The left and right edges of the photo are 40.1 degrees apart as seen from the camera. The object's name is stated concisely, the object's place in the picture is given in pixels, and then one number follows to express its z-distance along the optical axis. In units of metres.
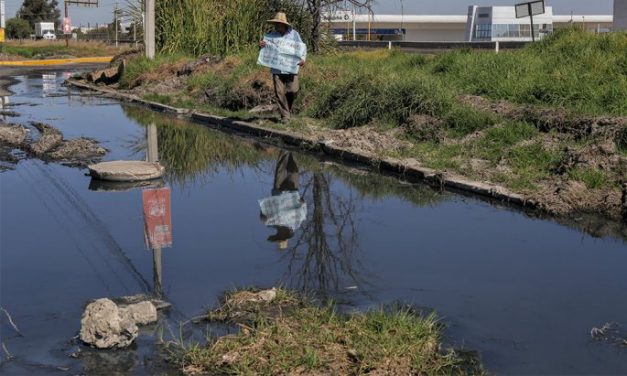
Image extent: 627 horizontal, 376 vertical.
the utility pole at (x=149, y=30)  27.11
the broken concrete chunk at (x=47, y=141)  12.75
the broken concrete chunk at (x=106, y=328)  5.12
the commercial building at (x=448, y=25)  65.06
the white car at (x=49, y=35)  89.00
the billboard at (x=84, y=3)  55.01
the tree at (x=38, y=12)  106.94
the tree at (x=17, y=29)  96.81
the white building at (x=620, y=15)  33.03
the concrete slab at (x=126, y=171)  10.49
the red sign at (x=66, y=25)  66.11
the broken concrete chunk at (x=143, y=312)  5.52
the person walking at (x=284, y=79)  15.05
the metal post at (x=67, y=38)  63.17
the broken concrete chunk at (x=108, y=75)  28.41
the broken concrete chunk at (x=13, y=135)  13.62
